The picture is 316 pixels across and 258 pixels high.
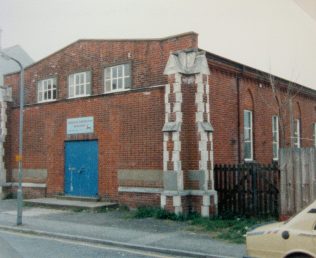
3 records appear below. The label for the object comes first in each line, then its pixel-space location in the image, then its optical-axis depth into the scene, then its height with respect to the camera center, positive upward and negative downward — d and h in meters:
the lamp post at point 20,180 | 14.09 -0.57
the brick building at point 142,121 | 15.41 +1.70
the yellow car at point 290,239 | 6.17 -1.12
